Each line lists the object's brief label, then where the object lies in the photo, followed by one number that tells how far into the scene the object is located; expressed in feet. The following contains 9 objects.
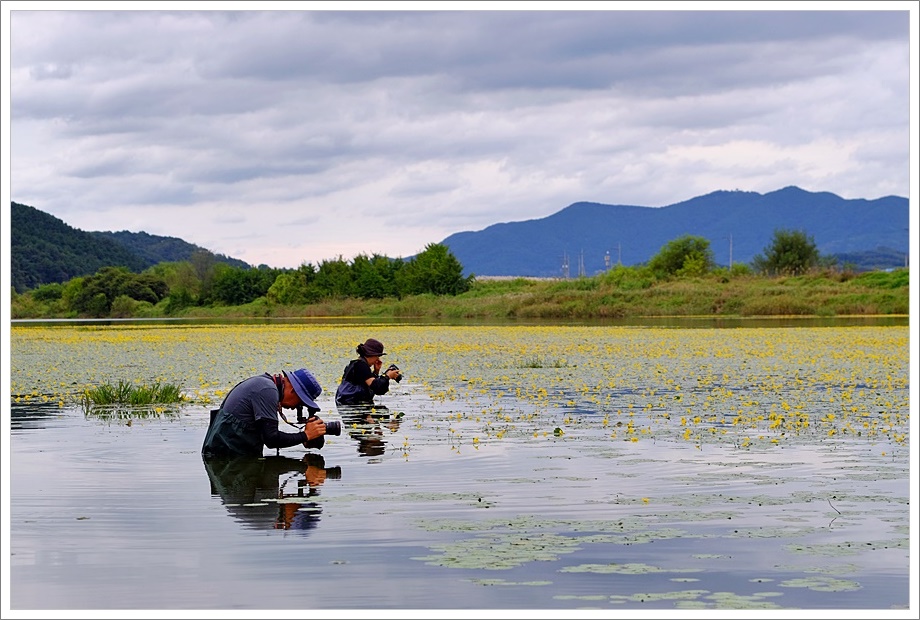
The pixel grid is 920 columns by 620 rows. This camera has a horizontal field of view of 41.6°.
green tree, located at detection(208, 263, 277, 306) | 392.88
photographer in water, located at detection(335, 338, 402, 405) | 57.77
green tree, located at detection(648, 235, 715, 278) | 351.46
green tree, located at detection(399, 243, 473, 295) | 352.08
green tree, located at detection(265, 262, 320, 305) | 372.17
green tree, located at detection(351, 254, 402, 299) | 357.61
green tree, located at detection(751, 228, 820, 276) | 344.90
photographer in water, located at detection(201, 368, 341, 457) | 37.78
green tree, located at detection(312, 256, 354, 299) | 368.07
